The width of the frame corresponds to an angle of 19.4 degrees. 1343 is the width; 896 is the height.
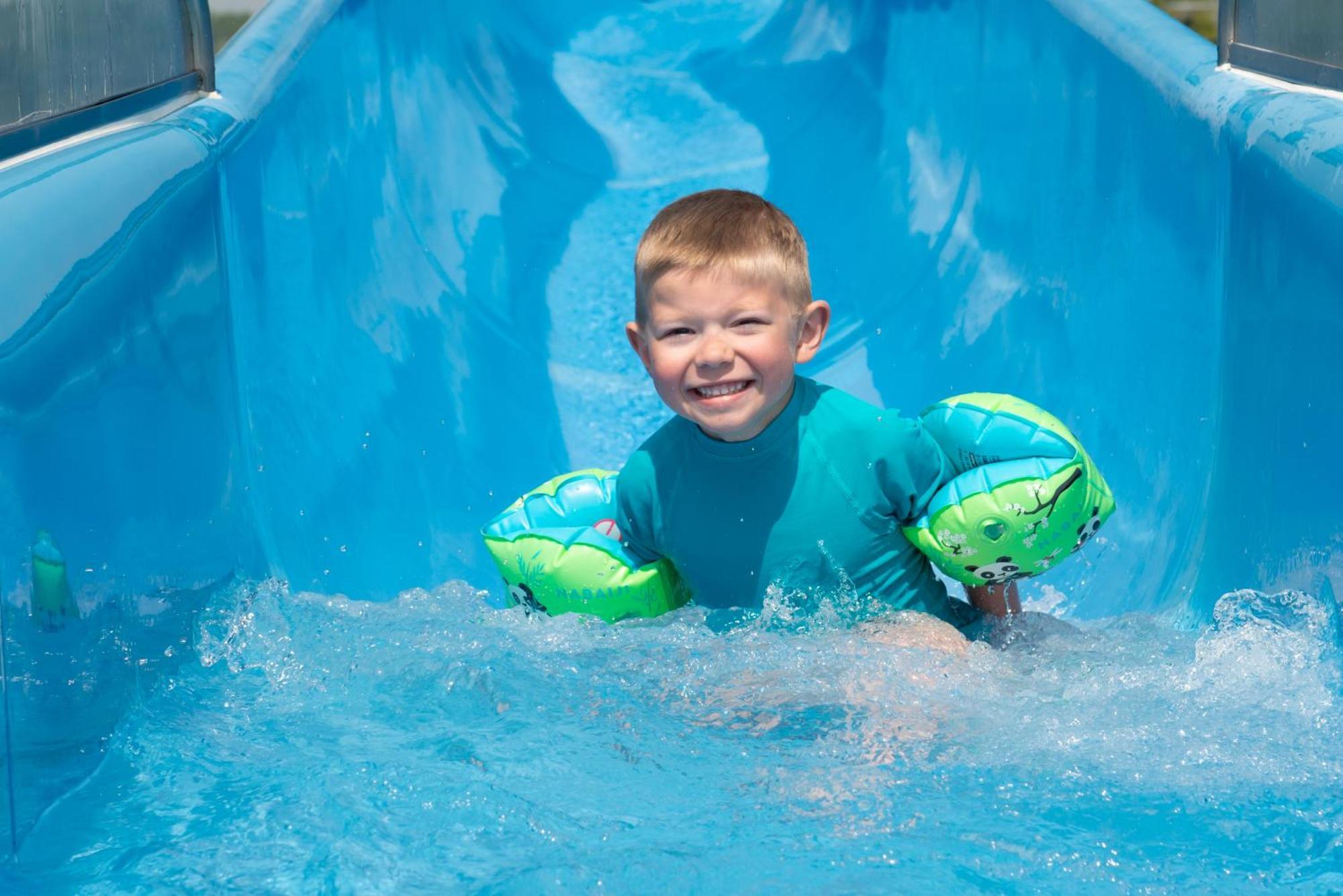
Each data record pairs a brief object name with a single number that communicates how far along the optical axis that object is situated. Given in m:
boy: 2.72
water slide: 2.63
